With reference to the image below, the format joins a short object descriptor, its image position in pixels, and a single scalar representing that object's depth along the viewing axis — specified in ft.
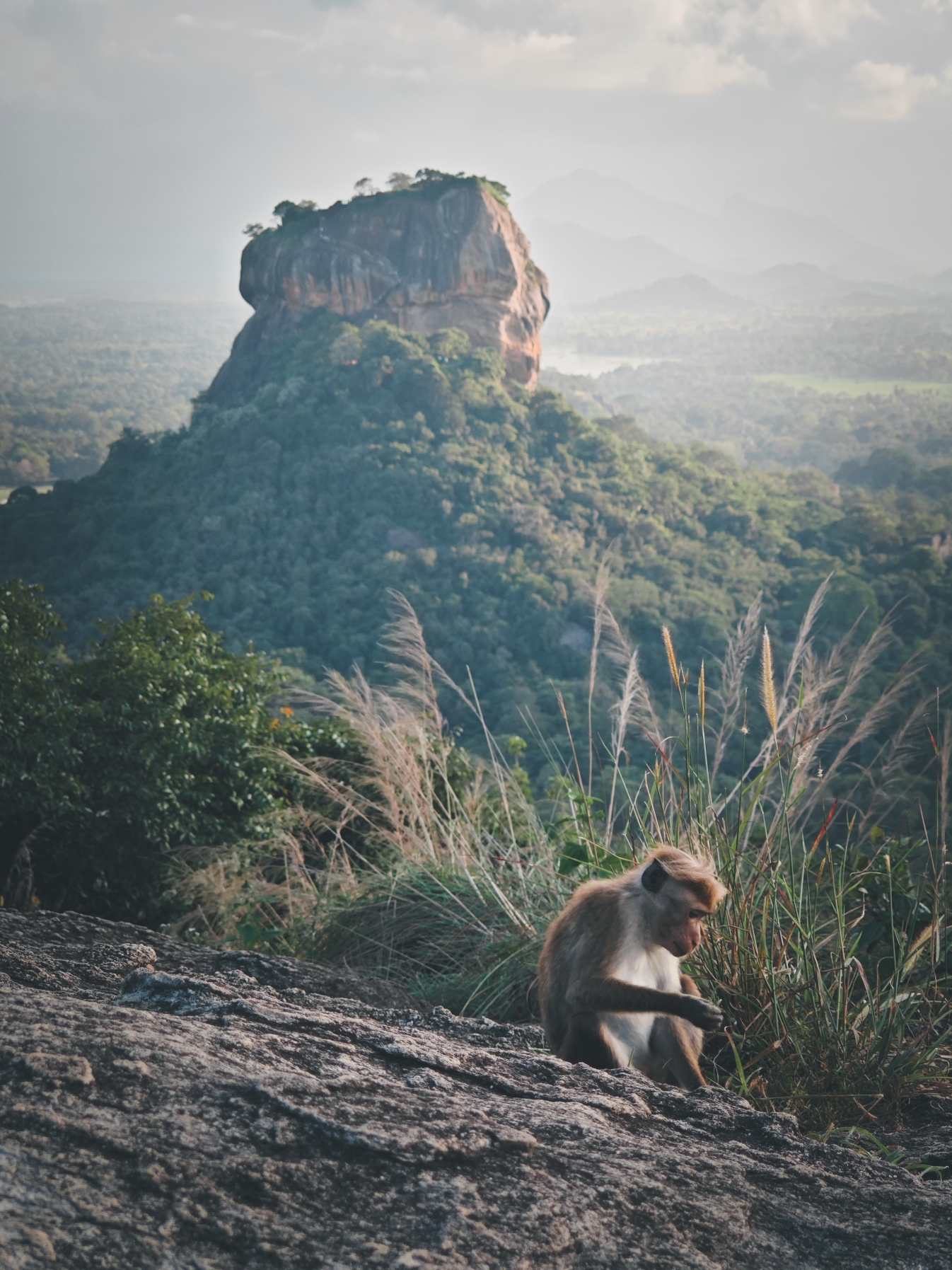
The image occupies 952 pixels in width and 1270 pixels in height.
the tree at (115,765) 23.29
